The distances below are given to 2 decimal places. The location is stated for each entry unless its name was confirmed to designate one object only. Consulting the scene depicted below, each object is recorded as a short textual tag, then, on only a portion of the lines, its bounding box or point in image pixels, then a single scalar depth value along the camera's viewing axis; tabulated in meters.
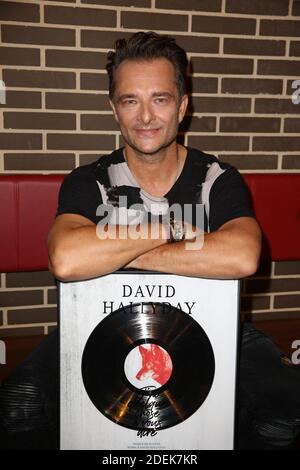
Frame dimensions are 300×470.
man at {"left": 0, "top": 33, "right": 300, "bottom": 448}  1.35
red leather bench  2.10
